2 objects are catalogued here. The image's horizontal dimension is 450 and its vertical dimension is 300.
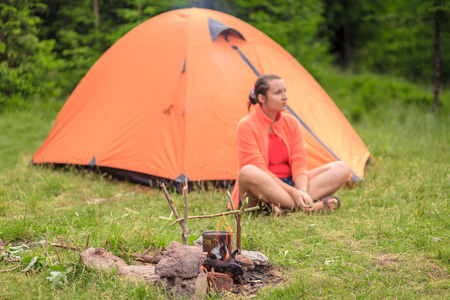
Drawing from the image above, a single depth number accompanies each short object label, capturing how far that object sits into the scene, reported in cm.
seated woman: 399
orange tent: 510
